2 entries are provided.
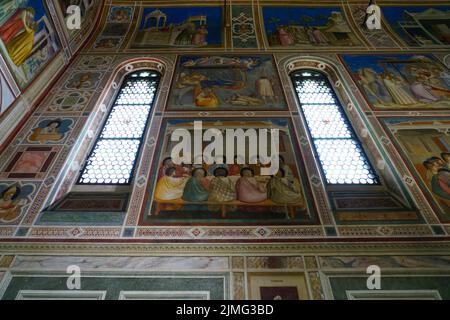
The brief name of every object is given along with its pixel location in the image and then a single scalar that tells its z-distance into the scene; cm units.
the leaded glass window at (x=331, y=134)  711
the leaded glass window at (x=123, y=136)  721
